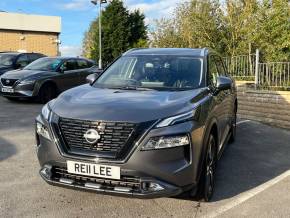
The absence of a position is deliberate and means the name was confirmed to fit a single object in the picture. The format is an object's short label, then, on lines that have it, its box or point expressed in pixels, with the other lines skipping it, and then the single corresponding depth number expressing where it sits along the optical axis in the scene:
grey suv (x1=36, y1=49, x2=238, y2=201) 2.42
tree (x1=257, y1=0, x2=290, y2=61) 8.46
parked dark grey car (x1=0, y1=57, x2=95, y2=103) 7.52
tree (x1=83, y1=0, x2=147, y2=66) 22.95
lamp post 16.24
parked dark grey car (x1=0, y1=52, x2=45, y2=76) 9.52
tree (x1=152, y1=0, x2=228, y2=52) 12.46
